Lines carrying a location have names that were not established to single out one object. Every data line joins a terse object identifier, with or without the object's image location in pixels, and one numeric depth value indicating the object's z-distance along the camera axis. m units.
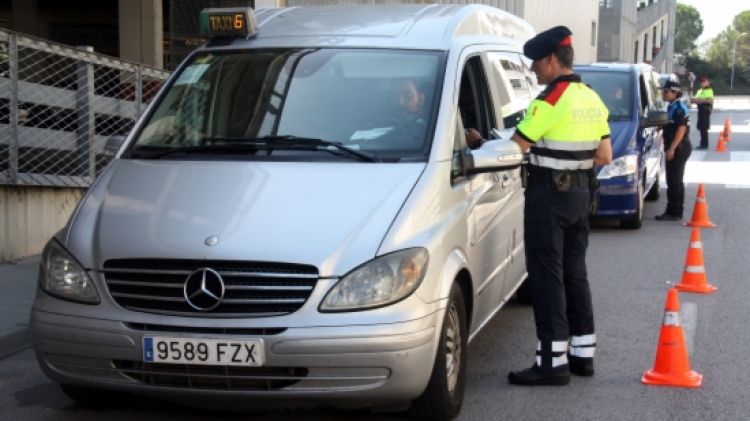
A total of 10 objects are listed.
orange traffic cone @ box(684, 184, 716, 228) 13.05
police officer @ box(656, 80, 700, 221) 13.45
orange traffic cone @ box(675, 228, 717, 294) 8.89
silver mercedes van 4.59
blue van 12.56
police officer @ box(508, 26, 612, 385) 5.85
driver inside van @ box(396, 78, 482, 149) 5.55
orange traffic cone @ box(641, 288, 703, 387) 6.00
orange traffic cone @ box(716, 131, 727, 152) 27.74
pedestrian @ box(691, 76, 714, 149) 29.19
